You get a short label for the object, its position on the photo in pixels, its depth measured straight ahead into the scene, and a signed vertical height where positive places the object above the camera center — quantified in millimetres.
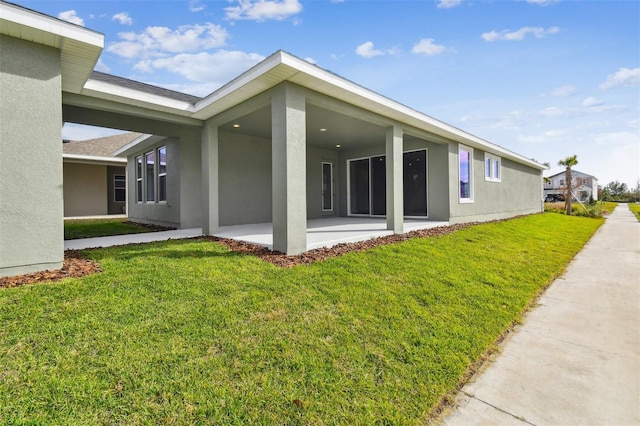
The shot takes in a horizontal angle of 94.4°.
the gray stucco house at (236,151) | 4121 +1677
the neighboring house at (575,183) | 46322 +3498
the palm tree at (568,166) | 21062 +3194
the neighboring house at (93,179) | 15438 +1860
